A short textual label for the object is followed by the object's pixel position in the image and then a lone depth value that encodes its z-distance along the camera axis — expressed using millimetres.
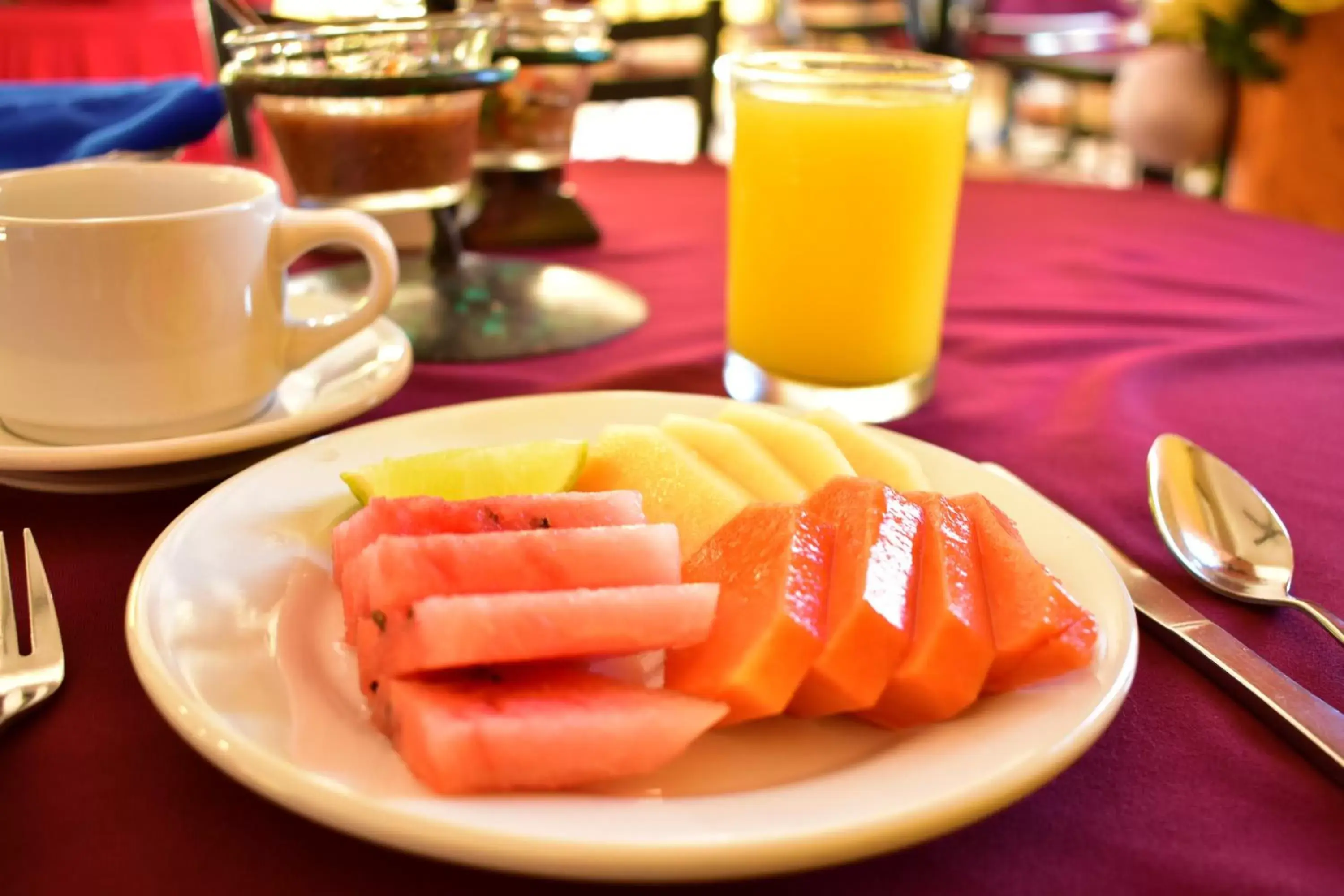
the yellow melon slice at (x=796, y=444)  321
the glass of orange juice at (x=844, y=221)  380
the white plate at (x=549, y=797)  197
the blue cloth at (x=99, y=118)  485
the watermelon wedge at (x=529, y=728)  218
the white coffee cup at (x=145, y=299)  323
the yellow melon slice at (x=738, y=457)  318
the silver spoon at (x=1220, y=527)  303
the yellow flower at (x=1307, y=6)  858
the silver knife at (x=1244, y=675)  252
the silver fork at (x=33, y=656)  255
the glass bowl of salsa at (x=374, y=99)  410
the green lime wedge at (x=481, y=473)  310
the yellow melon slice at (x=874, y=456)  318
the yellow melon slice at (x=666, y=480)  305
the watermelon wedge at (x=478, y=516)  274
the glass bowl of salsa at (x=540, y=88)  504
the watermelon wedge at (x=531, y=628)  238
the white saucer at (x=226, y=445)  310
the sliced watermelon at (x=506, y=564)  251
